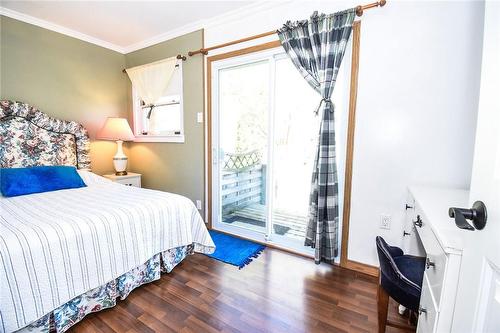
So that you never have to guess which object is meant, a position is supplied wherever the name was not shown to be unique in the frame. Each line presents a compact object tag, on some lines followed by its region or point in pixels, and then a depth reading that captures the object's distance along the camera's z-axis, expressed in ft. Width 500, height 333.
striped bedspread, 3.70
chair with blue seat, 3.49
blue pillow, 6.76
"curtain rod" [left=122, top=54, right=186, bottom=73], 9.49
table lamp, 9.91
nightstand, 10.16
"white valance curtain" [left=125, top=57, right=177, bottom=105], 10.00
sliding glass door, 7.73
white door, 1.66
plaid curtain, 6.24
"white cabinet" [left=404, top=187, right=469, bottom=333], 2.57
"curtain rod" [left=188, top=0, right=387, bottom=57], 5.77
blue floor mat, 7.14
